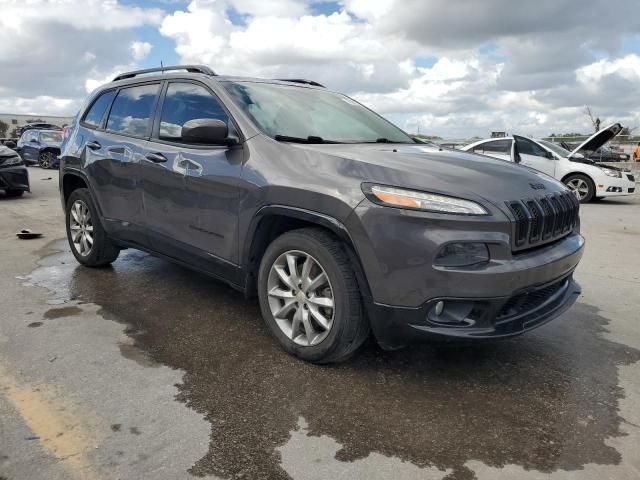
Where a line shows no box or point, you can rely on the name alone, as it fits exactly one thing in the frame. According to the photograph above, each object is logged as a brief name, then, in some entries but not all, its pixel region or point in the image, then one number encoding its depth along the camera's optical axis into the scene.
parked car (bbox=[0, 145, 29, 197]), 10.51
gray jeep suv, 2.70
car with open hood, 11.79
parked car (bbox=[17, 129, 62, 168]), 19.16
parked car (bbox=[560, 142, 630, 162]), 23.72
